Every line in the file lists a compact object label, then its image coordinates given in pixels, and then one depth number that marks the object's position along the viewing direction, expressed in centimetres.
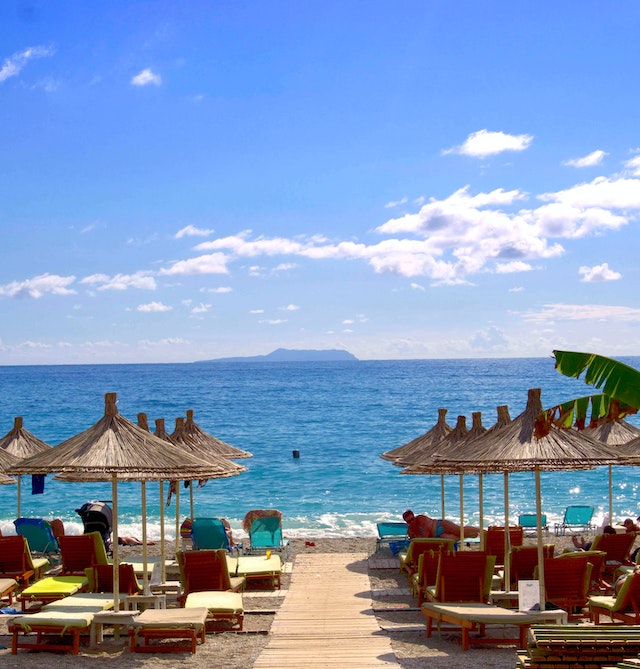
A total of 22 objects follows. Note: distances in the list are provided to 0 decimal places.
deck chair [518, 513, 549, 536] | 1805
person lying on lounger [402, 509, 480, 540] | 1510
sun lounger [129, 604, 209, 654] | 895
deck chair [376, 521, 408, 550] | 1612
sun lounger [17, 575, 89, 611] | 1095
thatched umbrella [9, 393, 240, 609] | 927
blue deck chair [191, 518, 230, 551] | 1409
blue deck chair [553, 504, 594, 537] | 1828
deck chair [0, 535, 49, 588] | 1258
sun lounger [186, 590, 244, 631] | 990
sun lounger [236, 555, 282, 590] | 1239
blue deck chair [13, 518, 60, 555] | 1512
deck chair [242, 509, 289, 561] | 1508
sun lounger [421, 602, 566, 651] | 888
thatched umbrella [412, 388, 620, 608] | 912
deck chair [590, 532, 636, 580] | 1272
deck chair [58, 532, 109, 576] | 1202
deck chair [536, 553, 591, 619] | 1016
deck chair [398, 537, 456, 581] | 1252
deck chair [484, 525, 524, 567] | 1323
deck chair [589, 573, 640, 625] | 945
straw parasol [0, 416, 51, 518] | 1591
